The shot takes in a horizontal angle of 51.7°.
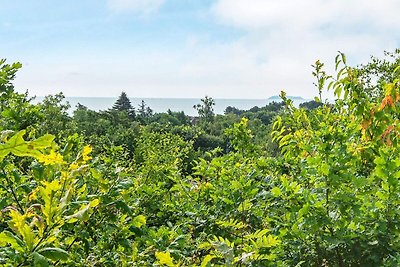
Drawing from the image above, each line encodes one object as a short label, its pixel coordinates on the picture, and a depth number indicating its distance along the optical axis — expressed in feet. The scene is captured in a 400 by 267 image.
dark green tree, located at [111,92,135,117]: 248.93
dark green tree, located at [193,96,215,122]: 250.25
